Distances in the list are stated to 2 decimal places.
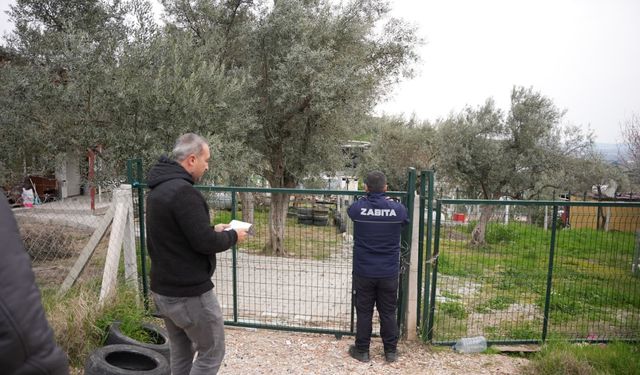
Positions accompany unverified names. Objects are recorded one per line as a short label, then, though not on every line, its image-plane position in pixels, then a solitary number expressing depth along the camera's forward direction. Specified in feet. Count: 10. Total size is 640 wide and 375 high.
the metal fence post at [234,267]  16.42
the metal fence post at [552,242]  15.90
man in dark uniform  14.43
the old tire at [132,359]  11.55
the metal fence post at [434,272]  15.70
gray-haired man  8.75
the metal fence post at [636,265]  22.53
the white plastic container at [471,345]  16.02
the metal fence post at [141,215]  17.21
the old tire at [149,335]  13.05
